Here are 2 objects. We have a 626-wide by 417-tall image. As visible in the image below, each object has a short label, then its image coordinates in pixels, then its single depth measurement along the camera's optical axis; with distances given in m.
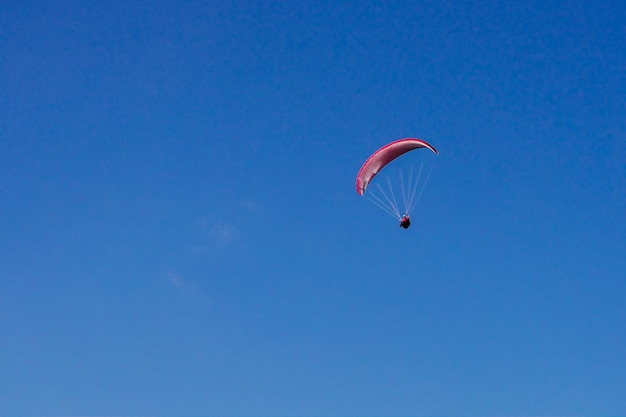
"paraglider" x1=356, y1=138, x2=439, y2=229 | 43.47
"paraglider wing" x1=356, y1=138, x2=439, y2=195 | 43.41
